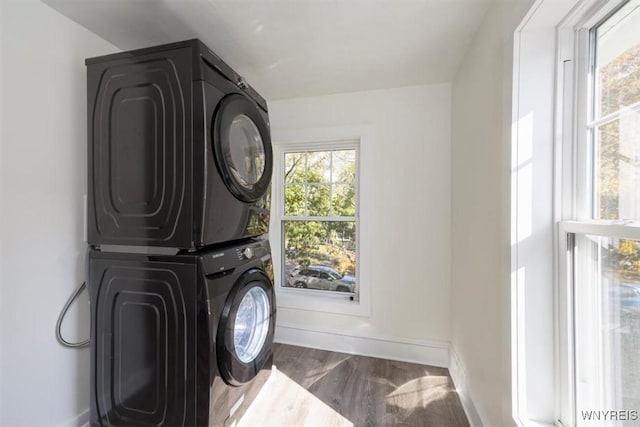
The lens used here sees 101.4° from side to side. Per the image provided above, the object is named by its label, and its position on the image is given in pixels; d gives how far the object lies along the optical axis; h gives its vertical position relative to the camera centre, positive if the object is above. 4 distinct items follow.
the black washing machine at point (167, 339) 1.14 -0.59
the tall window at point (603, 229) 0.74 -0.05
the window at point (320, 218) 2.44 -0.06
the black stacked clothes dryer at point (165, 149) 1.15 +0.29
